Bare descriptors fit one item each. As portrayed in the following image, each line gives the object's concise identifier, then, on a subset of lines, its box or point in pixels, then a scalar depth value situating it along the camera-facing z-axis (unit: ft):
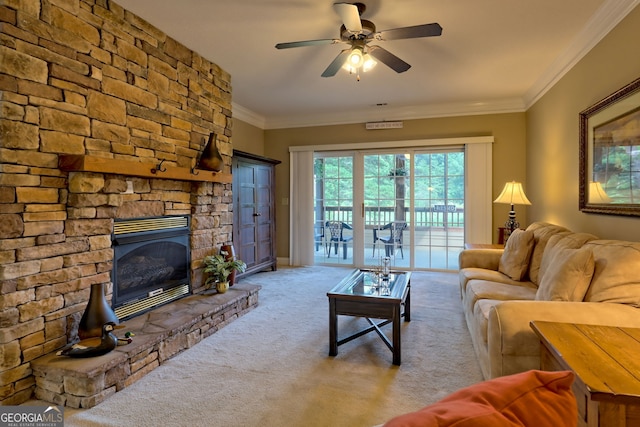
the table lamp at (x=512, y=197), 13.28
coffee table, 8.14
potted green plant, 11.37
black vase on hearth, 7.11
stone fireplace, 6.45
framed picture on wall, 7.60
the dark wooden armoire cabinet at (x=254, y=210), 15.14
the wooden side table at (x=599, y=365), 3.52
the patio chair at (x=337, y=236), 19.69
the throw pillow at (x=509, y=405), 1.73
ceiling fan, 7.54
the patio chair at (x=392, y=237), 18.58
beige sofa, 5.81
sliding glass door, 17.87
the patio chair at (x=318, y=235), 20.11
